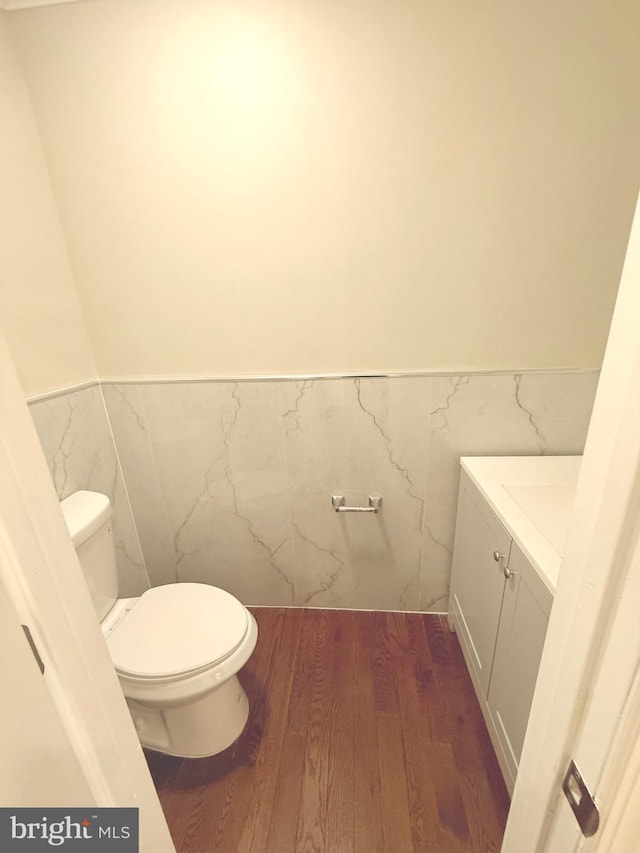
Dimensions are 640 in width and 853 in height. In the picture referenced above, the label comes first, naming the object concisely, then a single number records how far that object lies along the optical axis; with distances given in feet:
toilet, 3.38
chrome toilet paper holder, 4.84
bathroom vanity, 2.96
